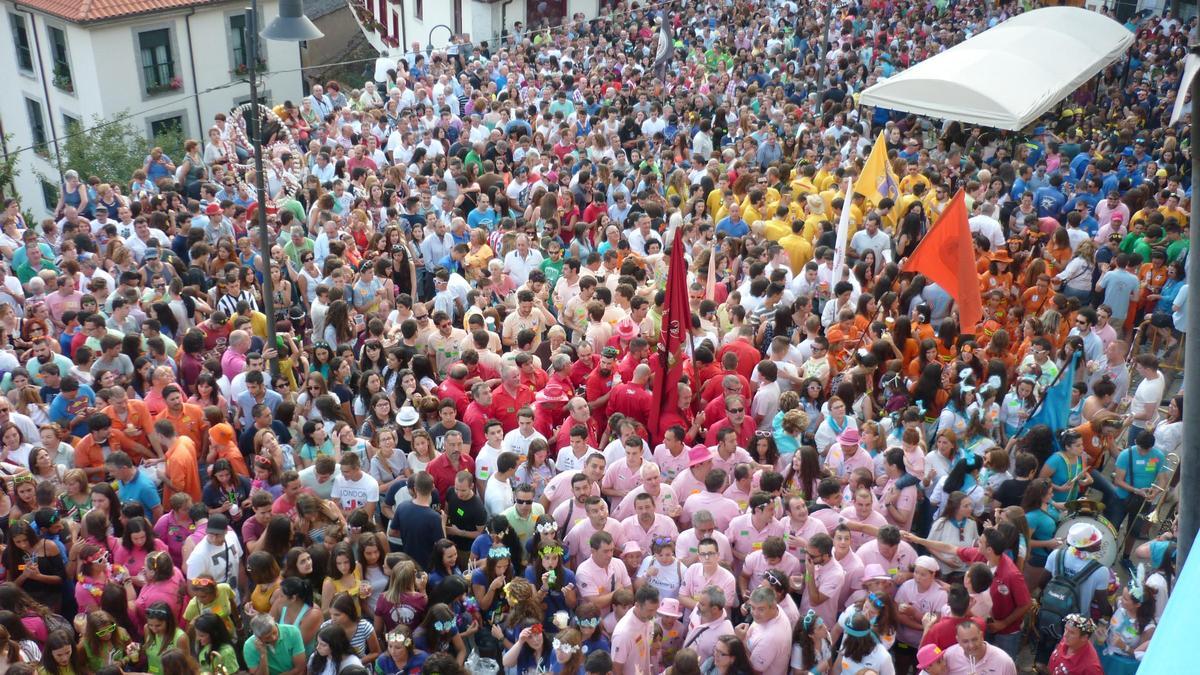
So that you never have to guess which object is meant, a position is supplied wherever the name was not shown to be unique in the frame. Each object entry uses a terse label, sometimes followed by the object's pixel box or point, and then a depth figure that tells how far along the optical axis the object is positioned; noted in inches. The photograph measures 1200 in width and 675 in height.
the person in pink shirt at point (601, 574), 282.5
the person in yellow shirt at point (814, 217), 503.8
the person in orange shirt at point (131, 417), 335.3
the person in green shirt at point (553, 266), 482.0
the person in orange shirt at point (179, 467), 319.9
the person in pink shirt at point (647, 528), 297.7
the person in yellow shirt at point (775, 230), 504.8
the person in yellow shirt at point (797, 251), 489.1
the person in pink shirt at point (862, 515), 297.1
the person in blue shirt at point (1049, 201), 548.4
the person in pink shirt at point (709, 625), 264.8
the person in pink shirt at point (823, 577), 277.6
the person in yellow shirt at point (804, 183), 543.9
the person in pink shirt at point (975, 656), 249.4
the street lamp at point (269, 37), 359.9
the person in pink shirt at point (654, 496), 304.3
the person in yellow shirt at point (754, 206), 530.9
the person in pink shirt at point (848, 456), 326.3
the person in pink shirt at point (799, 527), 291.4
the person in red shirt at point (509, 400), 362.0
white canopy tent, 530.3
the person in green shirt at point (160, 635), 261.6
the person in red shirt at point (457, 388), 365.1
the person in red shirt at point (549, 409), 362.6
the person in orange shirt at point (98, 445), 326.6
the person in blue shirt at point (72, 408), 342.6
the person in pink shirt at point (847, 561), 280.5
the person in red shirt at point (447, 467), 326.0
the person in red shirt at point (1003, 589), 278.1
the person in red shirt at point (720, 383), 366.0
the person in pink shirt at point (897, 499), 311.4
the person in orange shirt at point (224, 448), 330.0
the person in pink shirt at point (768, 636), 261.1
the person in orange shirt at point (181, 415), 339.3
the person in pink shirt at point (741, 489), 311.7
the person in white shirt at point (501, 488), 315.0
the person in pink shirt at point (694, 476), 319.9
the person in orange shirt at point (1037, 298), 437.1
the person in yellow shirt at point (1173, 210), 490.0
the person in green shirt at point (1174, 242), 463.5
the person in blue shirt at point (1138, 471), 329.7
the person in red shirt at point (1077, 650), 254.2
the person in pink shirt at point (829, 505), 300.0
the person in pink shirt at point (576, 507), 305.4
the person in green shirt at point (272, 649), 259.8
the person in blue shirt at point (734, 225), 520.1
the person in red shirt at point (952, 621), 258.5
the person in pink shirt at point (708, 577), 278.5
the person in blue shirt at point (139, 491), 315.9
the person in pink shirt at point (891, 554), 282.2
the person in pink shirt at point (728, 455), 323.0
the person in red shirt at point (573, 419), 343.9
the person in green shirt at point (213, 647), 261.9
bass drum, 295.0
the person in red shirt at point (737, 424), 342.0
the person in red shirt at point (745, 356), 386.3
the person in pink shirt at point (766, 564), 280.7
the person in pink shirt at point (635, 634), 264.2
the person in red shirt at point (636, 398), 361.1
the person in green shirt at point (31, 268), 447.8
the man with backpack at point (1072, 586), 280.4
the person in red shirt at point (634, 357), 374.9
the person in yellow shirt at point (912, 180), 551.2
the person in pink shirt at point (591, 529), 293.9
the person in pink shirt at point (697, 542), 287.4
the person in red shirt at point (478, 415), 352.8
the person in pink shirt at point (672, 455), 329.7
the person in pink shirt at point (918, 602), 273.3
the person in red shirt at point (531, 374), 373.7
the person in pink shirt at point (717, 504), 305.7
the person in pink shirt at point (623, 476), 322.7
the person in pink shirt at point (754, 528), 293.6
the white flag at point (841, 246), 435.5
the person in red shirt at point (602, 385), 370.3
